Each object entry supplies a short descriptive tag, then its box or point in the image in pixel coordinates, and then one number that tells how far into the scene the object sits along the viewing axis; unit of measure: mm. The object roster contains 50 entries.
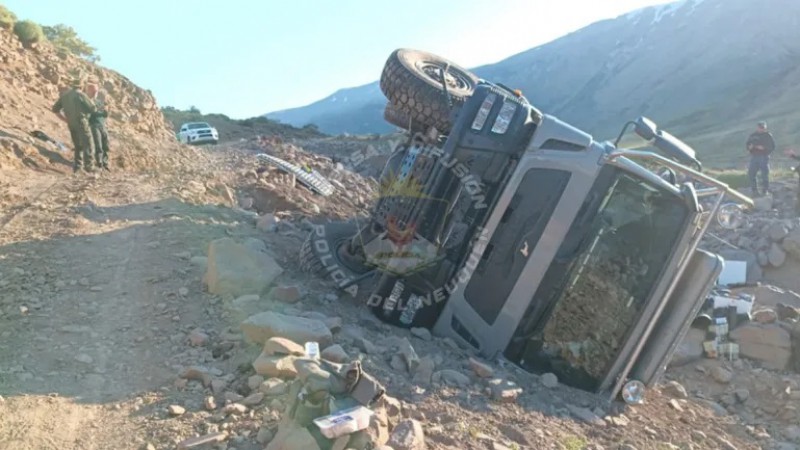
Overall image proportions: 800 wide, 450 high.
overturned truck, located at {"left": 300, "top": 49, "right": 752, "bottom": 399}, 4711
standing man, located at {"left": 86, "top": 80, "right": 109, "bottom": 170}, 9305
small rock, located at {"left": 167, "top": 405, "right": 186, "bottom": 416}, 3363
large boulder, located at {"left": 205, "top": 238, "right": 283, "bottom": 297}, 4844
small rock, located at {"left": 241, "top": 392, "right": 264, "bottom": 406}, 3432
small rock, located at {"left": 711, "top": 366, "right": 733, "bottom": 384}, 5764
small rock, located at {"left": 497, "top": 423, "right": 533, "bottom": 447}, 3803
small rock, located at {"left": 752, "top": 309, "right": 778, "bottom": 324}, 6444
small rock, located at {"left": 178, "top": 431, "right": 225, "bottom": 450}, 3080
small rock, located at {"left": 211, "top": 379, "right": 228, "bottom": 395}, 3595
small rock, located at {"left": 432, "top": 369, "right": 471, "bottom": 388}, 4297
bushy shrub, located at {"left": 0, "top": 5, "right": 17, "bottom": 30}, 12583
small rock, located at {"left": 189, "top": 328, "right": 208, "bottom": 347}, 4129
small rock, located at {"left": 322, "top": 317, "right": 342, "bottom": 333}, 4418
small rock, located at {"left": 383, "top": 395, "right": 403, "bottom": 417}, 3433
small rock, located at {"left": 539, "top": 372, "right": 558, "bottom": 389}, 4752
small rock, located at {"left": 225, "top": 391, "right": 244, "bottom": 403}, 3475
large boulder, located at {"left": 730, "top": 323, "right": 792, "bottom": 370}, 6125
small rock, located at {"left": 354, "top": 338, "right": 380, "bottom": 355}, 4348
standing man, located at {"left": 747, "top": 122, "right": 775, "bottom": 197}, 11906
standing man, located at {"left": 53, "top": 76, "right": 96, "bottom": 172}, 8984
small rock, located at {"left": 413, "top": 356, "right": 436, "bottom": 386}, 4207
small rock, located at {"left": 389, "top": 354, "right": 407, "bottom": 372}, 4269
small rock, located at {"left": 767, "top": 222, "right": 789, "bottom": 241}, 9734
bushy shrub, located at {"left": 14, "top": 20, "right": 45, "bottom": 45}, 12906
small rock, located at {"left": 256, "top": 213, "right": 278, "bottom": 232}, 7032
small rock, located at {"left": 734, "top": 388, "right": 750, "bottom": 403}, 5551
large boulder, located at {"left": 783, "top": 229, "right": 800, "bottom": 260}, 9516
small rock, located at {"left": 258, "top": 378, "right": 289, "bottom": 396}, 3471
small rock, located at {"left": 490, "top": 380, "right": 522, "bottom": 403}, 4266
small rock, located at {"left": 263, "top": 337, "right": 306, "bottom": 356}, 3652
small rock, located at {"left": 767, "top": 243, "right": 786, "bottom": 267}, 9539
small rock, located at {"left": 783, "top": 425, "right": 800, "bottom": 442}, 4941
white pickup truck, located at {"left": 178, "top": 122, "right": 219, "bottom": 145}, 27828
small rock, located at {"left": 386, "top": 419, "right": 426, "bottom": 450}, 3168
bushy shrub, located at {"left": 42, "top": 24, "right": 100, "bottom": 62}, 26141
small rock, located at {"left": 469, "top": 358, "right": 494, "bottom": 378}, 4484
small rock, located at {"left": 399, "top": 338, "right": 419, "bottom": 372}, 4293
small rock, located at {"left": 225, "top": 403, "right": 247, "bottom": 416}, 3373
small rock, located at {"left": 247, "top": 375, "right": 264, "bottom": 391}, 3561
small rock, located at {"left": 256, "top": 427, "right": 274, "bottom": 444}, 3150
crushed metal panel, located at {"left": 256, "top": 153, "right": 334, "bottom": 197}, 10812
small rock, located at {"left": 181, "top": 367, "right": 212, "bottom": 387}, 3688
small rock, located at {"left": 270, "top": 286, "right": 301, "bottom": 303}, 4938
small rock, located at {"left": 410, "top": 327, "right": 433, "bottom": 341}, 5102
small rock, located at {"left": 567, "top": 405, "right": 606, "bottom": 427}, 4375
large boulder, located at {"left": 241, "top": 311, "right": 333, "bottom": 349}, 3982
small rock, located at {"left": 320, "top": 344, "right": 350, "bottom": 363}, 3777
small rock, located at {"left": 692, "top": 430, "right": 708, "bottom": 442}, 4566
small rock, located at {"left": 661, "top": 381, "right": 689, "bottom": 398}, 5324
